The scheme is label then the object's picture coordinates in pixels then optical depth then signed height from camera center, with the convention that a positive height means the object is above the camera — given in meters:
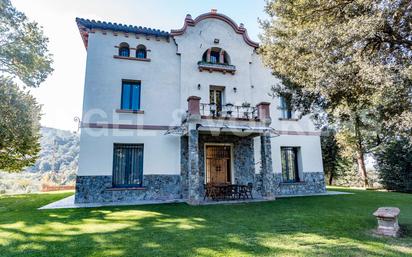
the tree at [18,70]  12.25 +5.71
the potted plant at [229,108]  12.37 +3.25
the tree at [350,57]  5.73 +3.12
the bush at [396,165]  15.86 +0.15
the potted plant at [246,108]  12.39 +3.16
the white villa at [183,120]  10.87 +2.34
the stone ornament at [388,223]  5.06 -1.21
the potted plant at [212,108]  12.66 +3.24
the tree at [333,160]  22.05 +0.71
